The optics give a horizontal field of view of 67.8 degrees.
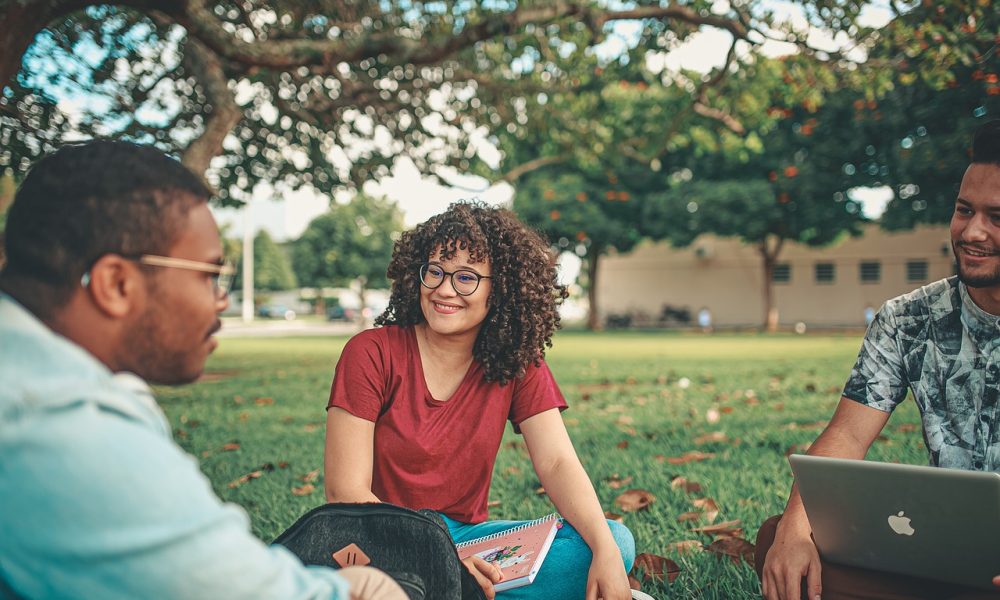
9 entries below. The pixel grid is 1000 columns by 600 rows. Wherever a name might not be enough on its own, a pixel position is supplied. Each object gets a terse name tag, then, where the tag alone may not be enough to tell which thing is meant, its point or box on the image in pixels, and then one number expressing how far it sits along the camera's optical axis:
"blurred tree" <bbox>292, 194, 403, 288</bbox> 50.34
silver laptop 1.91
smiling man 2.32
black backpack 1.88
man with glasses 1.04
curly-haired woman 2.44
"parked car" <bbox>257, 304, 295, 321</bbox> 60.88
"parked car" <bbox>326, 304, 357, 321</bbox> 47.48
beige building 33.50
